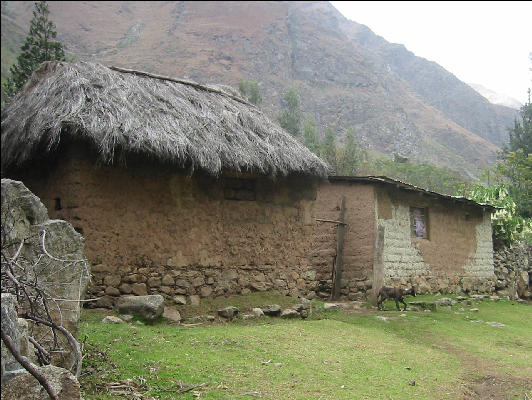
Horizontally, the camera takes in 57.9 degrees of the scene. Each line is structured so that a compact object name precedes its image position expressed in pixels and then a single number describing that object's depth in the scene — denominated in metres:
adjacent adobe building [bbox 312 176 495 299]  10.03
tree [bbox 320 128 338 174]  25.00
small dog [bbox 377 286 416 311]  8.90
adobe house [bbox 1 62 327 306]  6.66
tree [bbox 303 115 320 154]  28.70
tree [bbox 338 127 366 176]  24.59
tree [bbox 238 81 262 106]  31.53
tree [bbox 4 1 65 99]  13.54
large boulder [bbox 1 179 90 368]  3.06
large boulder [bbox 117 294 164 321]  6.19
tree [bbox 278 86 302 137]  32.03
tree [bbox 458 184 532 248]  14.69
